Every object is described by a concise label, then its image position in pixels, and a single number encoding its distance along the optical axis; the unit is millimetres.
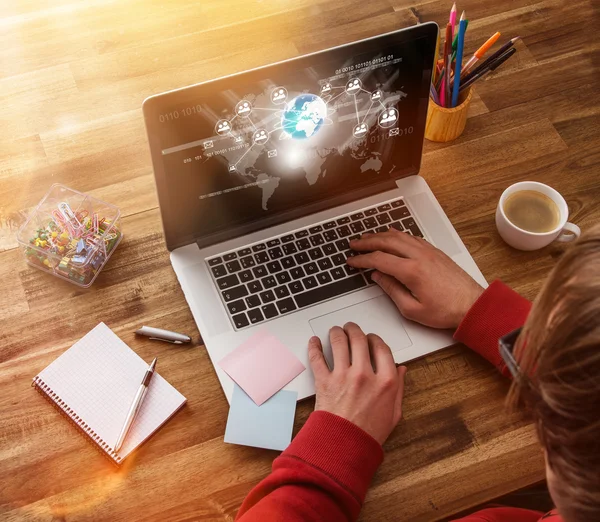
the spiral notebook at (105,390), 954
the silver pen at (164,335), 1021
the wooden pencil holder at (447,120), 1176
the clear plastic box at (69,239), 1047
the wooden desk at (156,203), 936
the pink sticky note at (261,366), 982
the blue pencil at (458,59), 1078
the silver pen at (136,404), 942
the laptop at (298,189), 925
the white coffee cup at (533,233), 1082
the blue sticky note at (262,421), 948
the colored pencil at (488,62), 1132
